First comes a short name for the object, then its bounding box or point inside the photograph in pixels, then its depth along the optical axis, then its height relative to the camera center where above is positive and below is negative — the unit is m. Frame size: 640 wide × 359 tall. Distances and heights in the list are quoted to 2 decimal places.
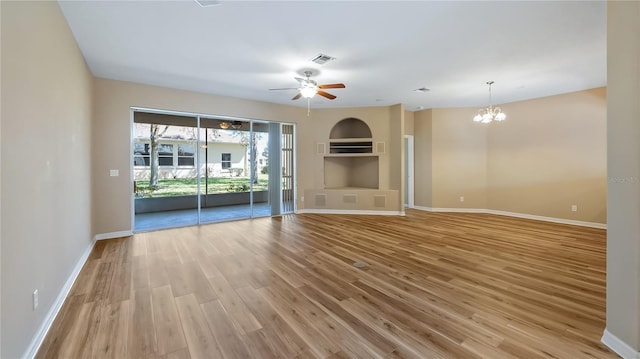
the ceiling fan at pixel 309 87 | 4.25 +1.50
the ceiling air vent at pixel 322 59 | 3.82 +1.81
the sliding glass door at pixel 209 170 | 6.85 +0.26
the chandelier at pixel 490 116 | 5.60 +1.32
